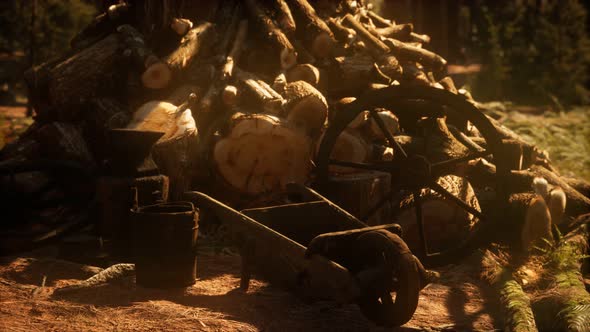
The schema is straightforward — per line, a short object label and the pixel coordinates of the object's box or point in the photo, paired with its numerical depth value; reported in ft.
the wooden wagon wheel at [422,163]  17.24
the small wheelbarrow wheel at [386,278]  12.96
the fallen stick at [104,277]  16.01
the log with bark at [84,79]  25.07
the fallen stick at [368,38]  29.17
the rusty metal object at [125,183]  17.47
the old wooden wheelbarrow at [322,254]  13.06
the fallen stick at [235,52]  24.11
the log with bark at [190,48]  24.14
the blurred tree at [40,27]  48.98
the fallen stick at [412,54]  30.99
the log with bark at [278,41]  25.63
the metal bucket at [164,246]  15.89
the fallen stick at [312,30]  27.20
